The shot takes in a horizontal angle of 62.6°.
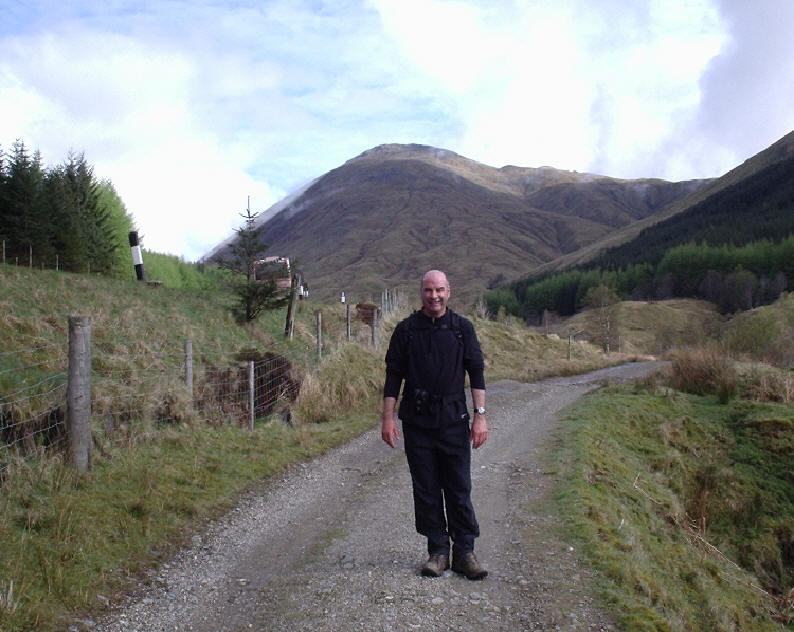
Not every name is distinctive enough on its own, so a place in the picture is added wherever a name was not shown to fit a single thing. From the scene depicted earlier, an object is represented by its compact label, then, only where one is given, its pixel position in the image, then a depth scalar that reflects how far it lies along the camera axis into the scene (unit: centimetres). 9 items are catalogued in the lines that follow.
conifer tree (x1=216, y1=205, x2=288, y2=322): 1795
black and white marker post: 2319
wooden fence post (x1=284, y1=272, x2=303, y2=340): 1744
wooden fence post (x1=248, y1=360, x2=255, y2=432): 1072
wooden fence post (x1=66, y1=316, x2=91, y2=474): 674
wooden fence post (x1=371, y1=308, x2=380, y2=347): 1867
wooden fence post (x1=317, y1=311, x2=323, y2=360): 1573
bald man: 506
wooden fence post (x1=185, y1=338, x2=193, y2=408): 1011
